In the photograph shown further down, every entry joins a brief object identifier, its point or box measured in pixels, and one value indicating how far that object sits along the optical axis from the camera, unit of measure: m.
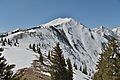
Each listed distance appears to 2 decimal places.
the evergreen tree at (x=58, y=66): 35.88
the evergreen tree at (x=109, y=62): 31.27
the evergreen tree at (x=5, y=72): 16.36
